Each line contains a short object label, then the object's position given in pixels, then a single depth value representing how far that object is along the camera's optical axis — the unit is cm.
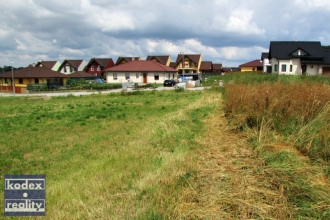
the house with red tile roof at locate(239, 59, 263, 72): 7321
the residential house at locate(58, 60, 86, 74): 6888
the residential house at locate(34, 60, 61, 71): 7169
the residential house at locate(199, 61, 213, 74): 7670
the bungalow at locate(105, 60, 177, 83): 5131
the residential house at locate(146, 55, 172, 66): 6950
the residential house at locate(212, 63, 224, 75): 8171
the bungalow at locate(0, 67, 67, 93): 4425
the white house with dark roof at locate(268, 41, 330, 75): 4425
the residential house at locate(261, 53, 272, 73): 5594
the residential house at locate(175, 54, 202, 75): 6888
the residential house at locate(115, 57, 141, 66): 6888
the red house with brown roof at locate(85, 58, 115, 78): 6838
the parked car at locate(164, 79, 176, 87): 4181
